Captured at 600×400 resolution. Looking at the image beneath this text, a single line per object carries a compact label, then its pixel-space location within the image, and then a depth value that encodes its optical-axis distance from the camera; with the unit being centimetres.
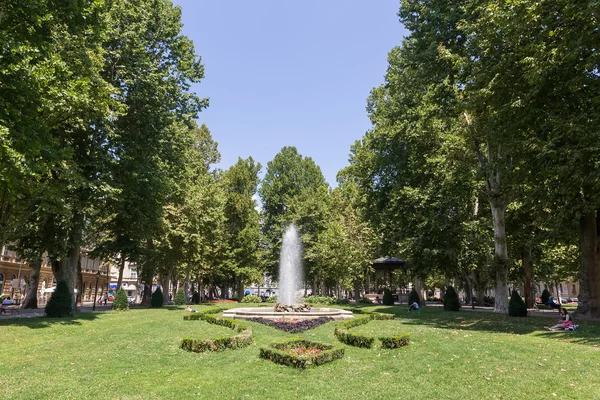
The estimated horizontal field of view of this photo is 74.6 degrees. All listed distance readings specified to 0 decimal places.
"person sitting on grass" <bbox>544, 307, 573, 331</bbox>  1506
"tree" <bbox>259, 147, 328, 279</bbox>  4981
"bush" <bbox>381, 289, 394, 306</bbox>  3867
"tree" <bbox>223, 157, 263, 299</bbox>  4731
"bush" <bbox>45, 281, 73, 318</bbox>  2109
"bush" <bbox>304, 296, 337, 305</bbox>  3981
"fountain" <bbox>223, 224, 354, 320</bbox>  2009
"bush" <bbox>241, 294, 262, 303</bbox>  4356
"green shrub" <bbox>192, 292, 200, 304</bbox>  4086
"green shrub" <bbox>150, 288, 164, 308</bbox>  3319
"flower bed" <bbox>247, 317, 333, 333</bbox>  1630
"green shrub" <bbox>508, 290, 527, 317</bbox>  2088
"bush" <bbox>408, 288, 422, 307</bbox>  3161
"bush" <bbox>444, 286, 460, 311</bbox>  2709
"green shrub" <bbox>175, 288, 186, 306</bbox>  3853
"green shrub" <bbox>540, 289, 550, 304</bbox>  4134
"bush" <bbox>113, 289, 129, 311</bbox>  2842
